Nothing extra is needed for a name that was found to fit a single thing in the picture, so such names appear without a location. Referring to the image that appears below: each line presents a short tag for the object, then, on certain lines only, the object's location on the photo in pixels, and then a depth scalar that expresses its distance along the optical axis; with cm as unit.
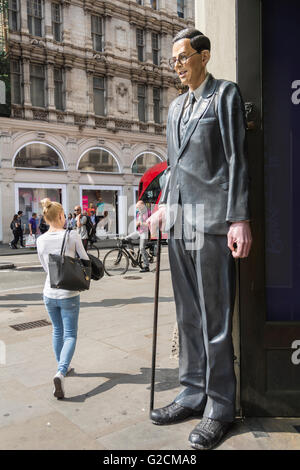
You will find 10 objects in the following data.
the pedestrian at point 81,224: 1243
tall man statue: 255
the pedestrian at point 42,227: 2150
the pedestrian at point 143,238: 1054
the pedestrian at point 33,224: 2253
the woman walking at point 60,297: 361
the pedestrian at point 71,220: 2145
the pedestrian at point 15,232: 2092
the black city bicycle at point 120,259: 1096
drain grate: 563
